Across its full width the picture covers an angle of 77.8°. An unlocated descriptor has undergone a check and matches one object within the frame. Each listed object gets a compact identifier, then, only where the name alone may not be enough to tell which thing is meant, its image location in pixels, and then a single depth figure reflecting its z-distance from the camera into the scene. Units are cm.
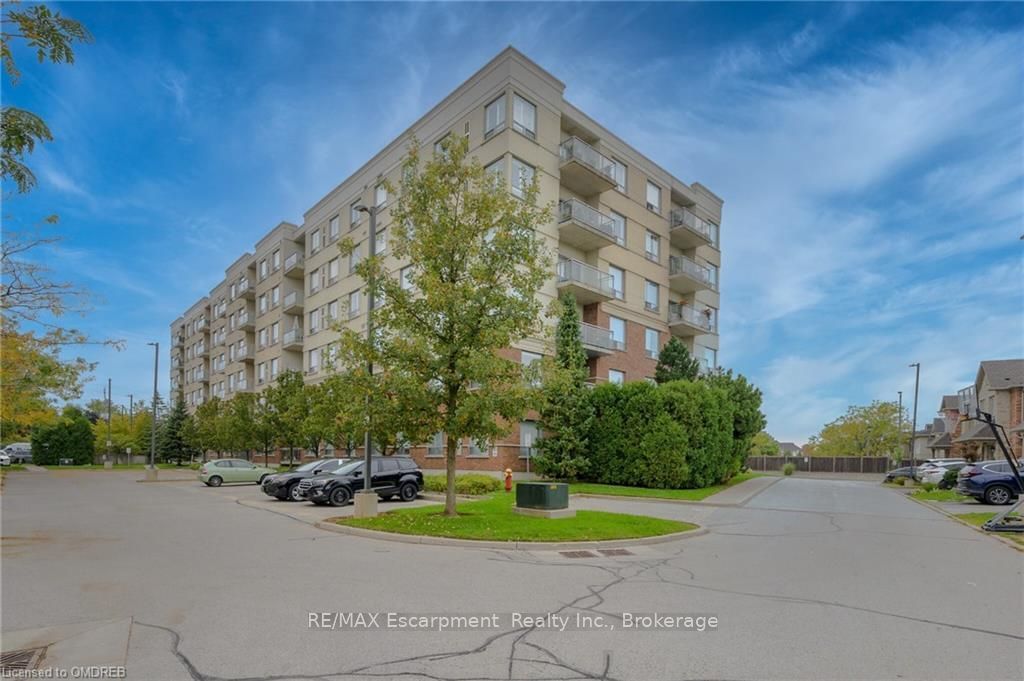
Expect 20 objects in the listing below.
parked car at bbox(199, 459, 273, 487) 3164
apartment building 2964
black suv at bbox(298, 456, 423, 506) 1975
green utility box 1468
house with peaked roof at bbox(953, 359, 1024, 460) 4462
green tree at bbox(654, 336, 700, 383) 3309
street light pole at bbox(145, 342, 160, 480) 3572
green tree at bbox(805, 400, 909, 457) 7000
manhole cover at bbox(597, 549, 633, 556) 1104
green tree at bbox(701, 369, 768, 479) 3350
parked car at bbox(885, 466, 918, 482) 3981
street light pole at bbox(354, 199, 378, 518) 1516
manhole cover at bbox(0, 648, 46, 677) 503
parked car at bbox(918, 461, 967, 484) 3597
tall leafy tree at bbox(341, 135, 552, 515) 1435
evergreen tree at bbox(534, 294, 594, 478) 2734
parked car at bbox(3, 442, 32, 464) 7163
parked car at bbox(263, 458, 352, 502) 2180
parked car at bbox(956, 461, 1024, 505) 2183
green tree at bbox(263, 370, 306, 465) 3519
